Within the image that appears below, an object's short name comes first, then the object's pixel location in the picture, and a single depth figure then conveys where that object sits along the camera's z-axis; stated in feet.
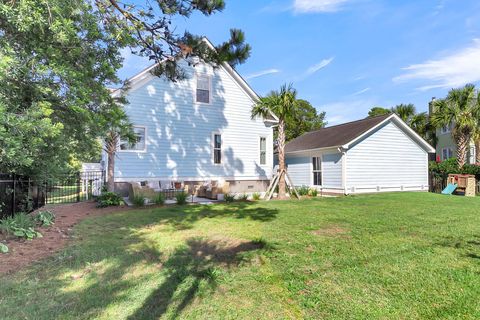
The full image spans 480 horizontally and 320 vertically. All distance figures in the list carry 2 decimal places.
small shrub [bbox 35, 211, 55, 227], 22.69
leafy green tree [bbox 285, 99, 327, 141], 132.50
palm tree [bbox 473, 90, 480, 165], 62.34
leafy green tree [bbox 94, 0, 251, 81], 21.07
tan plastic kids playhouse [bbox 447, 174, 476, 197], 54.29
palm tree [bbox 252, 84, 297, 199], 44.27
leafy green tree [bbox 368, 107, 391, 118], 138.41
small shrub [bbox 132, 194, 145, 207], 36.19
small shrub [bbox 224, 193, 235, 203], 41.70
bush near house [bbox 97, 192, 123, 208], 36.37
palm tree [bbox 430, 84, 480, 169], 61.46
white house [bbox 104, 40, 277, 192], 47.39
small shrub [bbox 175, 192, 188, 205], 38.73
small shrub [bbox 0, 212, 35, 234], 19.16
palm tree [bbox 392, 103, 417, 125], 81.00
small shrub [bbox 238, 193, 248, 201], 44.14
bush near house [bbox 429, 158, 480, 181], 57.67
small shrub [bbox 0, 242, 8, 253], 16.03
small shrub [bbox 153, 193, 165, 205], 37.99
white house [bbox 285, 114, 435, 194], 55.42
